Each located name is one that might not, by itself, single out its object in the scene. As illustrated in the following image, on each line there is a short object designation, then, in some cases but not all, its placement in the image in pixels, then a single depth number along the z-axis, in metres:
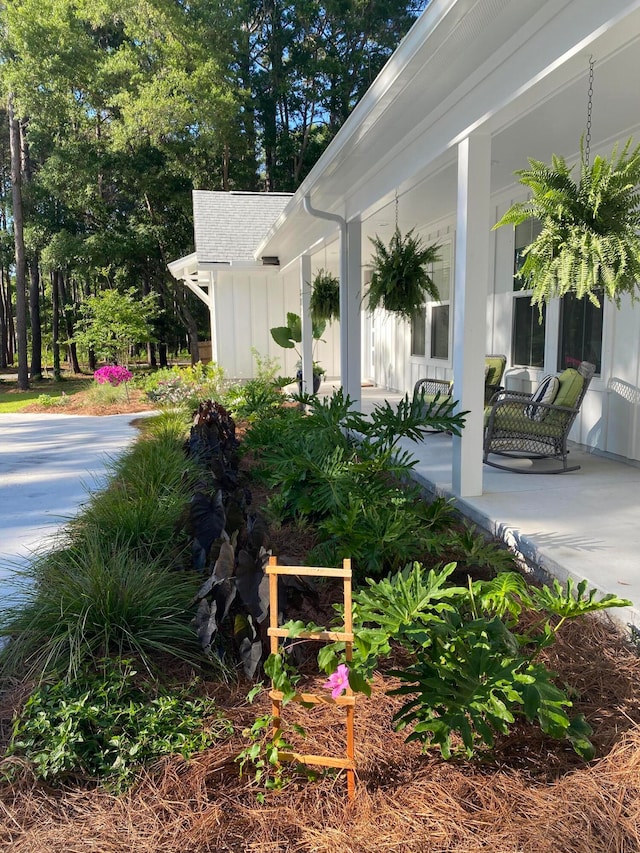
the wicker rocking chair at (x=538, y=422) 4.76
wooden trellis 1.69
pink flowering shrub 11.26
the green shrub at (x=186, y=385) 9.84
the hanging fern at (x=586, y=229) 2.67
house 3.09
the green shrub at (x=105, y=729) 1.82
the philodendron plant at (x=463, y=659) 1.63
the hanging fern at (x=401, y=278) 5.56
